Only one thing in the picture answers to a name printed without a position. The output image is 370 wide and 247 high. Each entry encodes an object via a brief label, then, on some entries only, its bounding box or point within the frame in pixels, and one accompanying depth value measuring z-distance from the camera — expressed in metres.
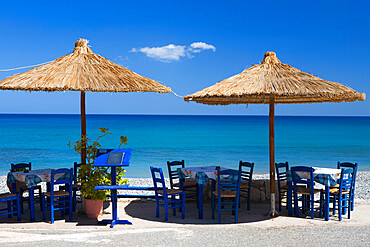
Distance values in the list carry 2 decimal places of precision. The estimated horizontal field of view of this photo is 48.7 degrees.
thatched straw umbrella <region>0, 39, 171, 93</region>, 6.06
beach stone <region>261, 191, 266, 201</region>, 7.90
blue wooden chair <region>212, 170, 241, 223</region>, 6.20
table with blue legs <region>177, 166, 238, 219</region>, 6.55
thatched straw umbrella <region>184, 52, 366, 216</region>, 6.04
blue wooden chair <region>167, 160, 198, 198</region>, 7.57
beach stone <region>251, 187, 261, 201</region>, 7.88
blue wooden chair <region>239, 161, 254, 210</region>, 7.22
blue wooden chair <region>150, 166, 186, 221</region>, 6.36
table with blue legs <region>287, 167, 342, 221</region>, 6.36
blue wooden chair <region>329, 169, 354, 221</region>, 6.39
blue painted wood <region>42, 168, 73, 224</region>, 6.12
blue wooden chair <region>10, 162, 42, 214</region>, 6.88
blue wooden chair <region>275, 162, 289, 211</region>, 7.22
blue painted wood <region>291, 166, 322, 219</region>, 6.35
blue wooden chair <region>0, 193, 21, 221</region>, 6.19
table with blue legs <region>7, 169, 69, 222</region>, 6.20
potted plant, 6.35
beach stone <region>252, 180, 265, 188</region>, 7.95
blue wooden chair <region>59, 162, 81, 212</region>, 6.83
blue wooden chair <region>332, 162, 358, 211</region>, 6.77
